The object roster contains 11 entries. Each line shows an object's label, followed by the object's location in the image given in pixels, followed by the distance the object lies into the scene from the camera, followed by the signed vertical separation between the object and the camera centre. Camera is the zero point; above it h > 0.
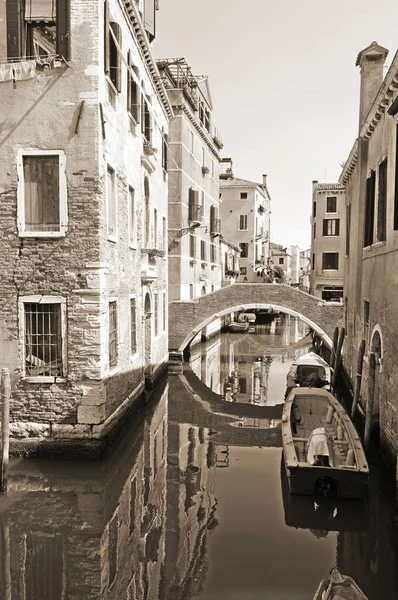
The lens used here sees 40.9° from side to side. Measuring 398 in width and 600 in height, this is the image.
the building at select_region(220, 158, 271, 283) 44.41 +4.81
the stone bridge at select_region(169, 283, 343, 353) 20.05 -1.31
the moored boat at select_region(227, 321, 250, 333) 32.97 -3.34
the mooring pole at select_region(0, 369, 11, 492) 8.50 -2.48
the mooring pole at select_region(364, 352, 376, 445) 10.79 -2.77
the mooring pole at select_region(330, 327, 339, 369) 19.20 -2.56
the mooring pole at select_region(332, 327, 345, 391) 17.34 -2.82
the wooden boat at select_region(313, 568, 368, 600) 4.90 -2.94
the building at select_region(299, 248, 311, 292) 74.88 +1.63
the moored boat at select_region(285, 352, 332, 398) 15.62 -3.02
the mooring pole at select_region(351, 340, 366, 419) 12.80 -2.44
